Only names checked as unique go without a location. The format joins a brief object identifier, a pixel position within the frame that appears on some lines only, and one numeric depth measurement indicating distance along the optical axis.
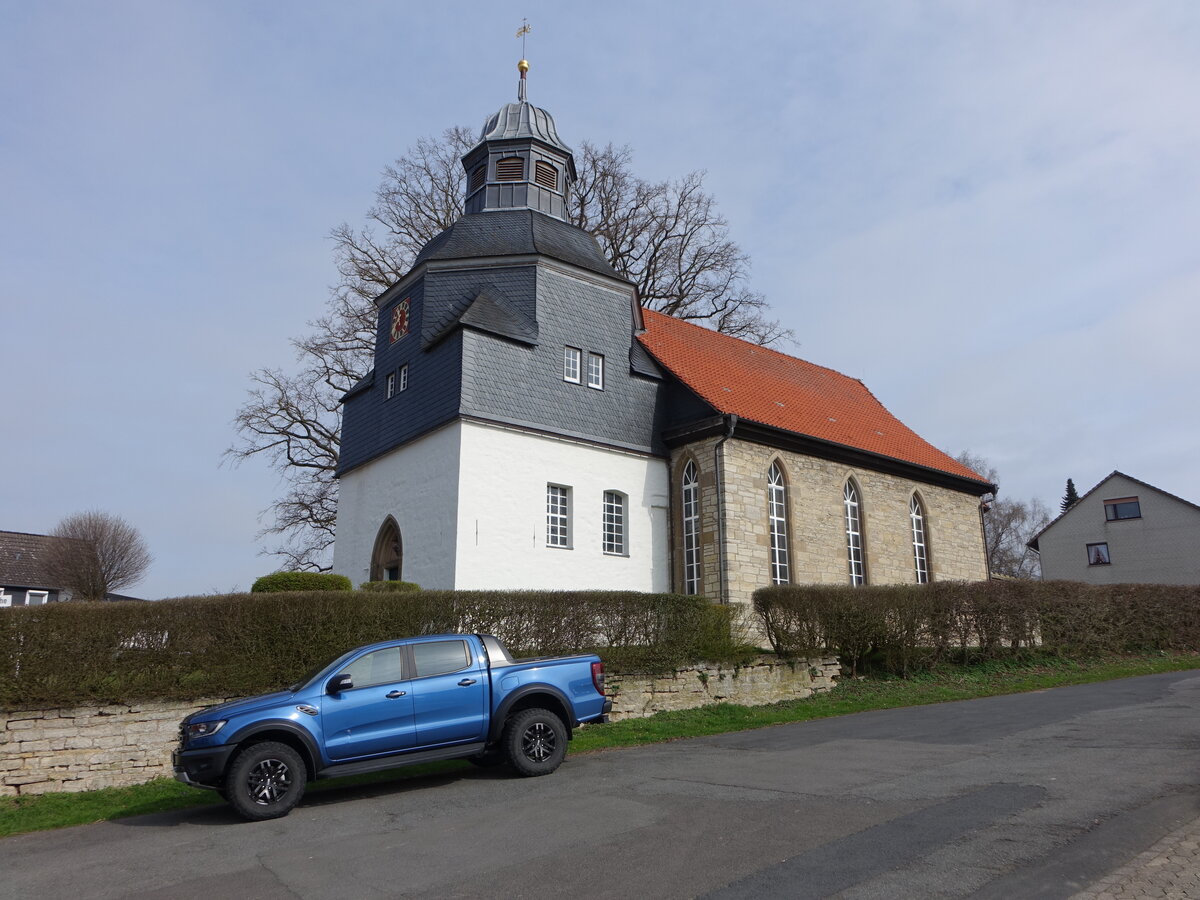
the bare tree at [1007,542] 65.50
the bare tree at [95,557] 44.06
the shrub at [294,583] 15.35
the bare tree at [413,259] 28.69
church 19.06
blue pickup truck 8.47
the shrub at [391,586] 16.06
